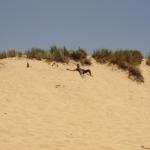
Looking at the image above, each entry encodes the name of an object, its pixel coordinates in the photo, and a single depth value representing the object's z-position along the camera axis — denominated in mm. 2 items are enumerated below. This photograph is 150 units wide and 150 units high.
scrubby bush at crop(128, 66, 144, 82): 17523
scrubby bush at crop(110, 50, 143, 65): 18539
